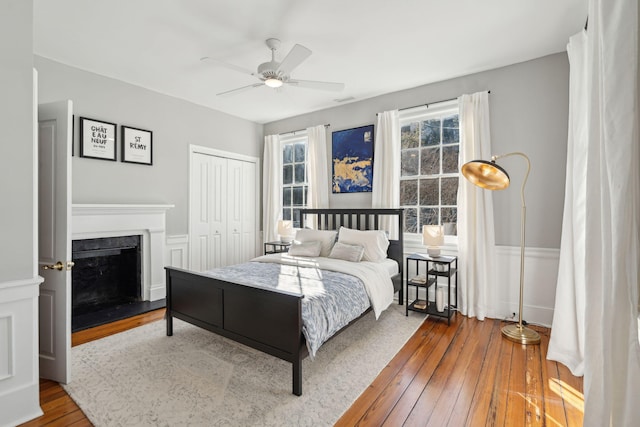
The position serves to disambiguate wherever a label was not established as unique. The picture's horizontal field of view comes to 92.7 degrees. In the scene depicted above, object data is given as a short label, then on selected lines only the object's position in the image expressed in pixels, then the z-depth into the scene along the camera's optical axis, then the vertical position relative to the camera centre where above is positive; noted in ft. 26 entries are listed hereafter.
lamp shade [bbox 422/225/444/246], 11.48 -0.90
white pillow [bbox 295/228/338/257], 13.47 -1.20
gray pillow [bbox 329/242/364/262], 12.06 -1.67
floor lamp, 9.18 +0.93
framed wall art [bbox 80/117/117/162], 11.54 +2.73
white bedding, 9.98 -2.11
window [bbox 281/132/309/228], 17.57 +2.06
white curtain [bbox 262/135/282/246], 18.21 +1.56
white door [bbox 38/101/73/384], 7.27 -0.42
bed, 7.03 -2.77
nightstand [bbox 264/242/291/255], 16.06 -2.04
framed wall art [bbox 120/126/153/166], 12.74 +2.75
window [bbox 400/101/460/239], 12.76 +1.98
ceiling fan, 8.23 +4.19
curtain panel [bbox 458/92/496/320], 11.29 -0.44
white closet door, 15.62 -0.07
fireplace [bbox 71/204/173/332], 11.45 -1.92
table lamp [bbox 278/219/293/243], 16.34 -1.11
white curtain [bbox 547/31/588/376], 7.93 -0.76
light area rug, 6.21 -4.14
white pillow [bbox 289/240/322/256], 13.08 -1.66
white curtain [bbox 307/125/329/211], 15.94 +2.24
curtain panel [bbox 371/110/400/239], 13.65 +2.09
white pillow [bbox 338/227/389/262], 12.34 -1.27
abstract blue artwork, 14.64 +2.54
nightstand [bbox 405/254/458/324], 11.05 -2.74
